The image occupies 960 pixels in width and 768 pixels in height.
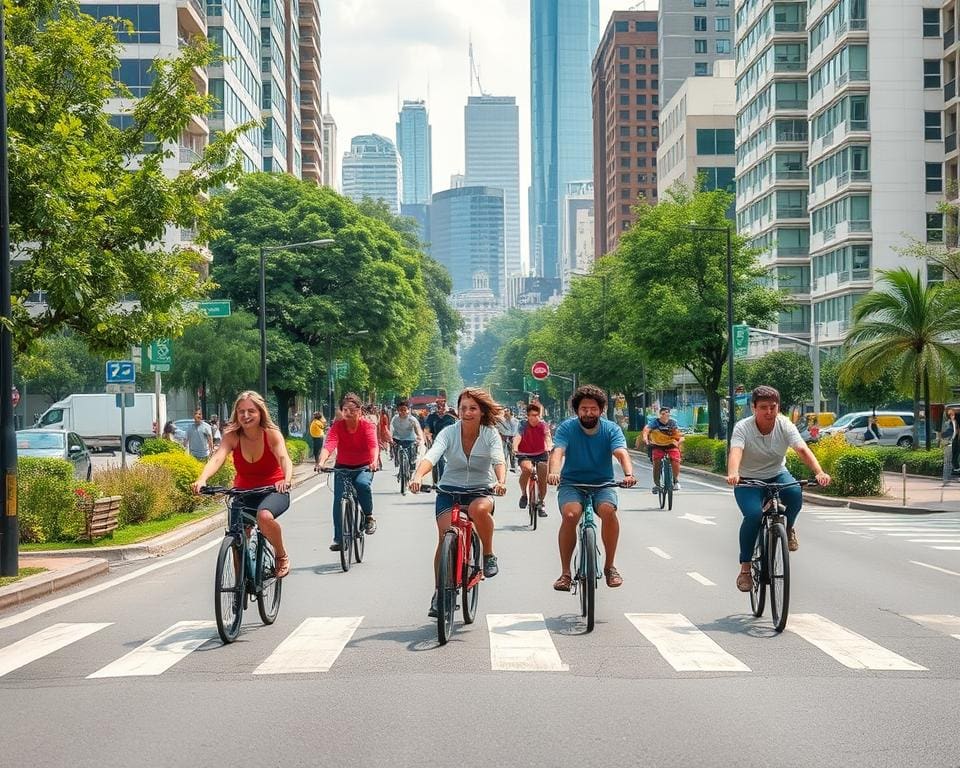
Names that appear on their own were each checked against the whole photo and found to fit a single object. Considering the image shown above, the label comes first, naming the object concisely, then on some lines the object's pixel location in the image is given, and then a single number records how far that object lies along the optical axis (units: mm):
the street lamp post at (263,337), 40656
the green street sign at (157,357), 26531
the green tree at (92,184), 16609
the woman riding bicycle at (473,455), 9914
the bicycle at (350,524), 14641
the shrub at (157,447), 29750
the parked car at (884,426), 54594
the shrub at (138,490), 20016
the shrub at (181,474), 22567
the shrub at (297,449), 42422
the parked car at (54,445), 31016
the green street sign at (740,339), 42281
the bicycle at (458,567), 9234
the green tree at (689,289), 48281
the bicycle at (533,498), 19672
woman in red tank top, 10031
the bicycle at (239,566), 9409
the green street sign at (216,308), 30938
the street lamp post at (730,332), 38531
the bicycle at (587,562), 9656
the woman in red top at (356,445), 15031
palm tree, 38125
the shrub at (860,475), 28125
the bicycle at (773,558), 9930
